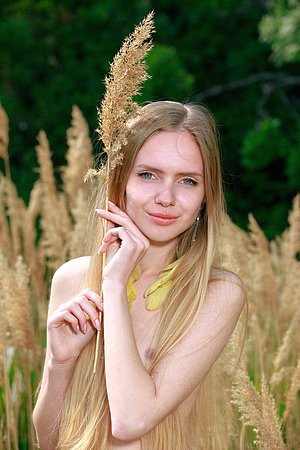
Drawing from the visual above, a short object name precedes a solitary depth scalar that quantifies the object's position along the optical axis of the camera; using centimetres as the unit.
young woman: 209
